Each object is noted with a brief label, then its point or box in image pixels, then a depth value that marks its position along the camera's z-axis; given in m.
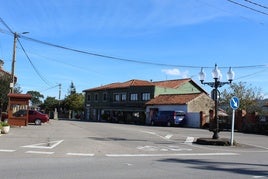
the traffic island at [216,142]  18.13
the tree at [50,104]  86.72
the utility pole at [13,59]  27.14
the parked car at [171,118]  43.08
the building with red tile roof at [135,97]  51.95
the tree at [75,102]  78.44
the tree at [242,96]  43.40
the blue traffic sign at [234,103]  18.51
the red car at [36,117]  33.89
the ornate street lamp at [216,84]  19.17
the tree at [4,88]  35.75
